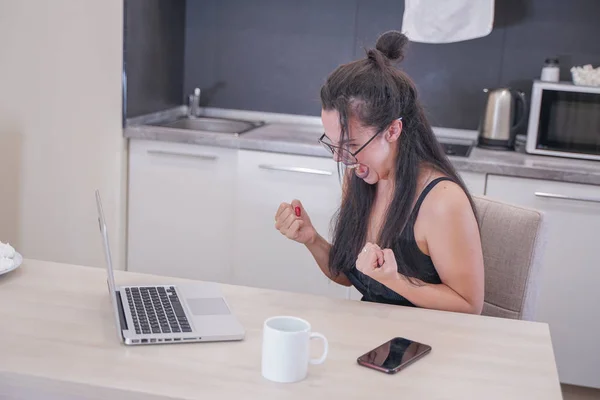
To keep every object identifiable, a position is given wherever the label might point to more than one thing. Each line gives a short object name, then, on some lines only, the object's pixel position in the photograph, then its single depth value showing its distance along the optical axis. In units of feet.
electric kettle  10.34
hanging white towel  10.15
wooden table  4.29
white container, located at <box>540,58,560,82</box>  10.32
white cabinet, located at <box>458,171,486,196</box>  9.62
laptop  4.86
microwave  9.82
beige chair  6.19
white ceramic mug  4.30
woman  5.72
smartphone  4.61
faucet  11.88
